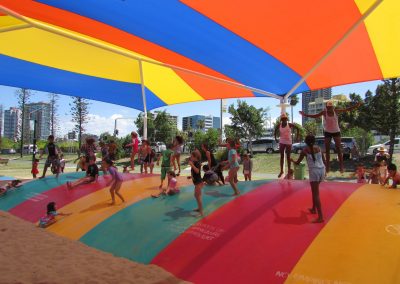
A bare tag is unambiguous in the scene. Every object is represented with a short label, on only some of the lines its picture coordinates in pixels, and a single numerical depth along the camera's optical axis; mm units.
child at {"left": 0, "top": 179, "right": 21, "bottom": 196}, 10204
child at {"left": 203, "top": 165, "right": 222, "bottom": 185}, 8375
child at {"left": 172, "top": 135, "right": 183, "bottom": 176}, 8834
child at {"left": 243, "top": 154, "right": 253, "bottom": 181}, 10570
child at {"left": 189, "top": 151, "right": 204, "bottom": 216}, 6258
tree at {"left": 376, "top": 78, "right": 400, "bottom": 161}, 21625
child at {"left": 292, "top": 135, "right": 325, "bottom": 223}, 5258
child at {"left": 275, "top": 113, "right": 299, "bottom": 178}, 8078
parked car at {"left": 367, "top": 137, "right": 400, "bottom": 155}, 24934
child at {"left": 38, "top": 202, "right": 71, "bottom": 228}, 7375
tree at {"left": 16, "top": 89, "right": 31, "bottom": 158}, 45844
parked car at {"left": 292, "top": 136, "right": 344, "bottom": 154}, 23359
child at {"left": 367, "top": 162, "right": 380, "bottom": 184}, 8438
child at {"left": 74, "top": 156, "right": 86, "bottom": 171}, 12072
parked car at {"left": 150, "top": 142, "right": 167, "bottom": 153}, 33862
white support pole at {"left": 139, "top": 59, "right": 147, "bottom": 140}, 10938
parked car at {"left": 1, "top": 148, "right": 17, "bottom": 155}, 63266
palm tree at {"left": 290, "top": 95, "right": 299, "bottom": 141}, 55688
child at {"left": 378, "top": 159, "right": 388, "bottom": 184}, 7727
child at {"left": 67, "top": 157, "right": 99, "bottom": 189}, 9656
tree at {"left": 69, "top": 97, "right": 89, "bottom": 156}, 42566
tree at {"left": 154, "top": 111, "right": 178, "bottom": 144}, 43125
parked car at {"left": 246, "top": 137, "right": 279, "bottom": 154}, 31156
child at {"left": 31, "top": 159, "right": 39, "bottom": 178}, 13741
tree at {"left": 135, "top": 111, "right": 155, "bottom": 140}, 43688
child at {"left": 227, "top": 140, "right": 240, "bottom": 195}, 7031
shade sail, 6360
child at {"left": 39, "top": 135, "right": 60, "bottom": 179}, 10609
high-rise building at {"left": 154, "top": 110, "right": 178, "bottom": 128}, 44081
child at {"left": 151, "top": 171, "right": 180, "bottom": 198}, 7855
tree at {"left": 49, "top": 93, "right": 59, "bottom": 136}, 50831
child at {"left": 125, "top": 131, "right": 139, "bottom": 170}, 11406
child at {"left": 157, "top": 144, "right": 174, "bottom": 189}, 8391
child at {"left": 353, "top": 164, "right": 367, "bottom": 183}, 8961
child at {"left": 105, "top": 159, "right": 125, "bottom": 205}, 7711
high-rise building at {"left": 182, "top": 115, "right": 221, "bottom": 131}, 129212
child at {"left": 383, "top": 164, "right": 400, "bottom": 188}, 6657
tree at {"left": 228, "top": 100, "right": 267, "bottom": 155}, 33219
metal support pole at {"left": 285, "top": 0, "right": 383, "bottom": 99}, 5744
